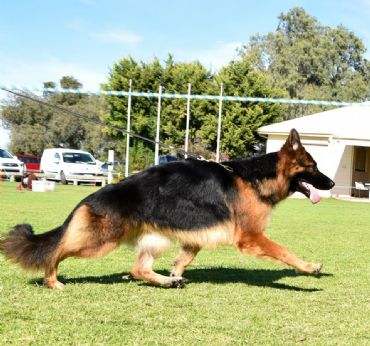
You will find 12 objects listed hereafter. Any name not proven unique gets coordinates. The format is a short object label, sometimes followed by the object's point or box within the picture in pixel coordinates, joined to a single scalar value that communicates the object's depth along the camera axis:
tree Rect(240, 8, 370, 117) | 63.53
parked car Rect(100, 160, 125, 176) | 33.91
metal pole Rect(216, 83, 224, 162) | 38.97
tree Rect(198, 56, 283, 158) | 45.88
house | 29.75
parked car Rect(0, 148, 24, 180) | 32.75
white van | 33.06
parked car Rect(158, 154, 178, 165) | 39.06
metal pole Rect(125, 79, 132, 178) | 37.07
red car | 42.28
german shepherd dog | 5.54
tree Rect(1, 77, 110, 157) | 63.91
